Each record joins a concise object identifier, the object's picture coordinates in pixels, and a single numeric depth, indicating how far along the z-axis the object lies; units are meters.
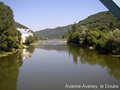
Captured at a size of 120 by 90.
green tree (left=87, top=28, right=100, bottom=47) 42.06
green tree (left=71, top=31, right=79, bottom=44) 63.63
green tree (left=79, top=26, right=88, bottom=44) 52.19
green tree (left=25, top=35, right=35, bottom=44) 72.80
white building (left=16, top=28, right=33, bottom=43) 76.64
